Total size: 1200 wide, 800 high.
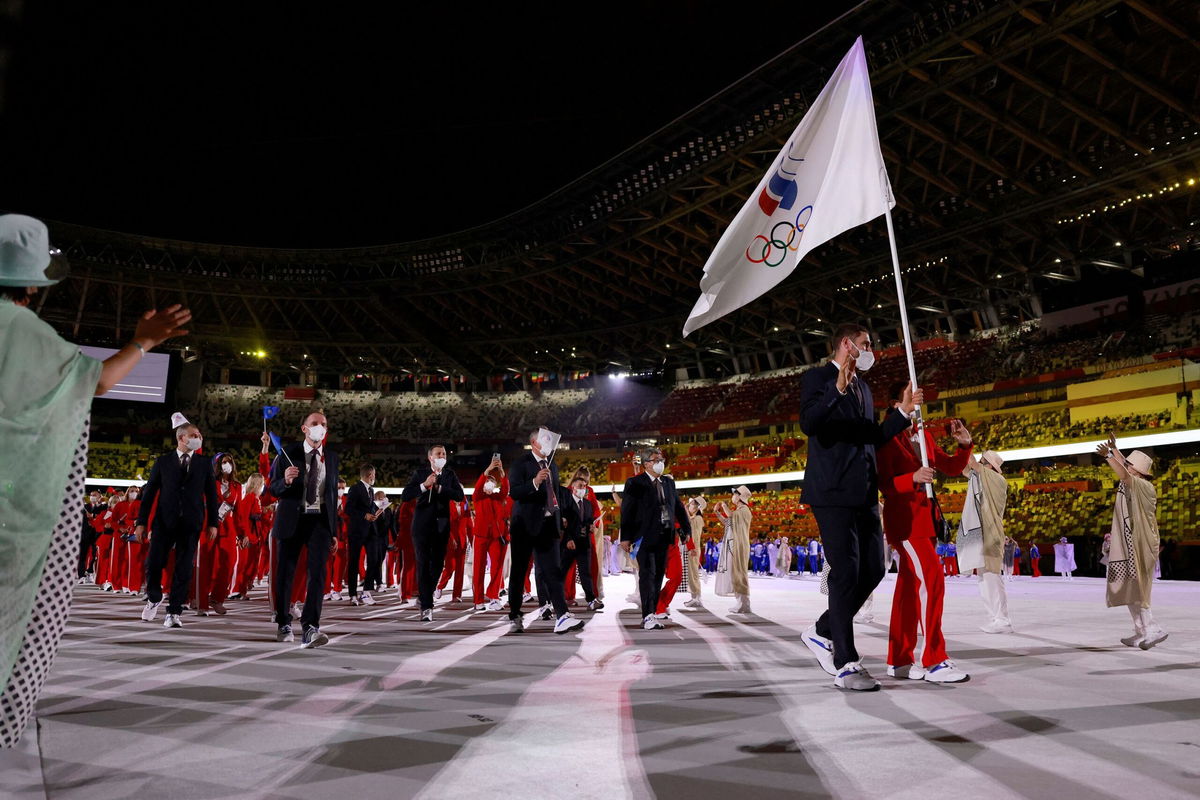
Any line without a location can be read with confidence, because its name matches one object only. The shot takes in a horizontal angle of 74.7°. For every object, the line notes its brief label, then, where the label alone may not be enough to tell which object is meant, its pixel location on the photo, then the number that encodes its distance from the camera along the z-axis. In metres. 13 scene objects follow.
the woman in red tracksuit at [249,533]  11.13
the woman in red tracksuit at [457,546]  10.98
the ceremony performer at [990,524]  7.76
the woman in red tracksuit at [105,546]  14.73
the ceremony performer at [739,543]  10.16
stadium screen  34.50
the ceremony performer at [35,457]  2.33
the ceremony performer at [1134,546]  6.39
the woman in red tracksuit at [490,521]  9.70
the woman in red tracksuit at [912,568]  4.53
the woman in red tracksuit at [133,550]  12.48
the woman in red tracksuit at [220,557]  9.58
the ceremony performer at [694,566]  12.11
